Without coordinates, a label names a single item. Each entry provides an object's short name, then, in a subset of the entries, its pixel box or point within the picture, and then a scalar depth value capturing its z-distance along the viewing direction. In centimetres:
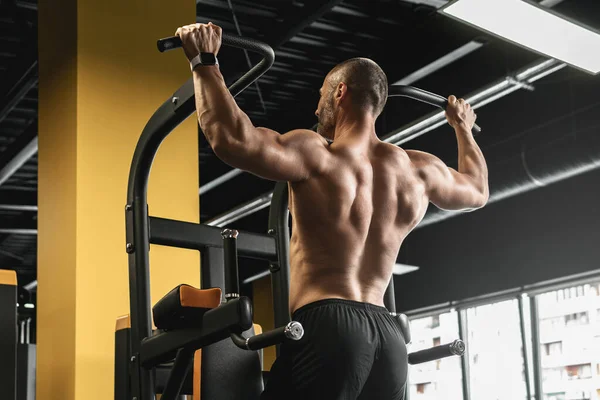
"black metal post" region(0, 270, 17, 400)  280
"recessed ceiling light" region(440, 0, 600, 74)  389
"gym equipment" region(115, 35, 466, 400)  222
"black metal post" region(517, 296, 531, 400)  869
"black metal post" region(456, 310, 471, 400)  943
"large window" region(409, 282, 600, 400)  812
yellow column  361
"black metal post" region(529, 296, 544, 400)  858
